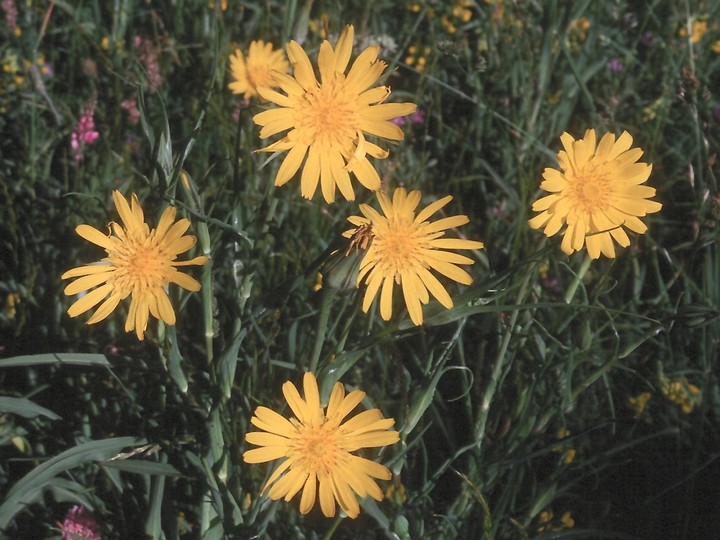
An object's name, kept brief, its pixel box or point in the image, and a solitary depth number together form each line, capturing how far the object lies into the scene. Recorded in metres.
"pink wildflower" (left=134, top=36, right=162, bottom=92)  0.70
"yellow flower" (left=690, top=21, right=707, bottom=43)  0.90
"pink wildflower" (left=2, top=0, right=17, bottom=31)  0.76
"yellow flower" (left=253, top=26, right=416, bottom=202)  0.51
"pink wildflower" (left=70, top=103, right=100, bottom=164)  0.69
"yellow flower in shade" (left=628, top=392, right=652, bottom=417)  0.64
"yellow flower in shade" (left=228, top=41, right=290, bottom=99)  0.78
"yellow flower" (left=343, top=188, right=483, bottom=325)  0.52
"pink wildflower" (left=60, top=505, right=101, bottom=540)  0.57
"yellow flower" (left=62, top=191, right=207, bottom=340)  0.50
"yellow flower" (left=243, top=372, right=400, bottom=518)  0.51
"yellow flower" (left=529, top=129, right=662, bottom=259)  0.53
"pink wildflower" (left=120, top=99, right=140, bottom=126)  0.72
